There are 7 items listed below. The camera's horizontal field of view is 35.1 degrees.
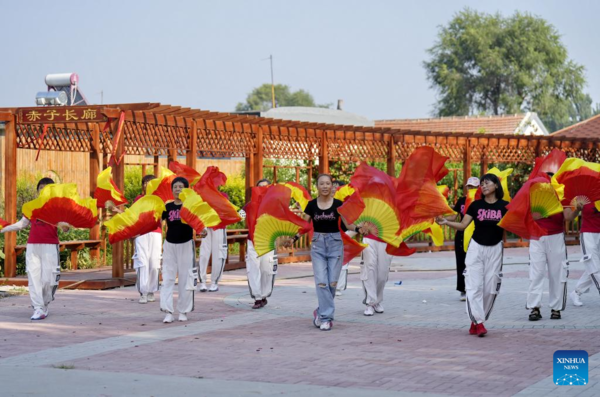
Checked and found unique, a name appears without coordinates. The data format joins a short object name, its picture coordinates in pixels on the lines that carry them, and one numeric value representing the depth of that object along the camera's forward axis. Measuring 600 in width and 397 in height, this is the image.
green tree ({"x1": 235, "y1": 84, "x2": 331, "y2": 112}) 129.88
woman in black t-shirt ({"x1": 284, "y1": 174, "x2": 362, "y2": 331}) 11.04
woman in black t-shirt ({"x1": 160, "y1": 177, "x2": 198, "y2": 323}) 11.50
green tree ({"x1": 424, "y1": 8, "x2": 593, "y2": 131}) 70.56
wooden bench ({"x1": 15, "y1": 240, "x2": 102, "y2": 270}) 17.89
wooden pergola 16.05
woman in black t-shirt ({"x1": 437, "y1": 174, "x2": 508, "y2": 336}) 10.38
